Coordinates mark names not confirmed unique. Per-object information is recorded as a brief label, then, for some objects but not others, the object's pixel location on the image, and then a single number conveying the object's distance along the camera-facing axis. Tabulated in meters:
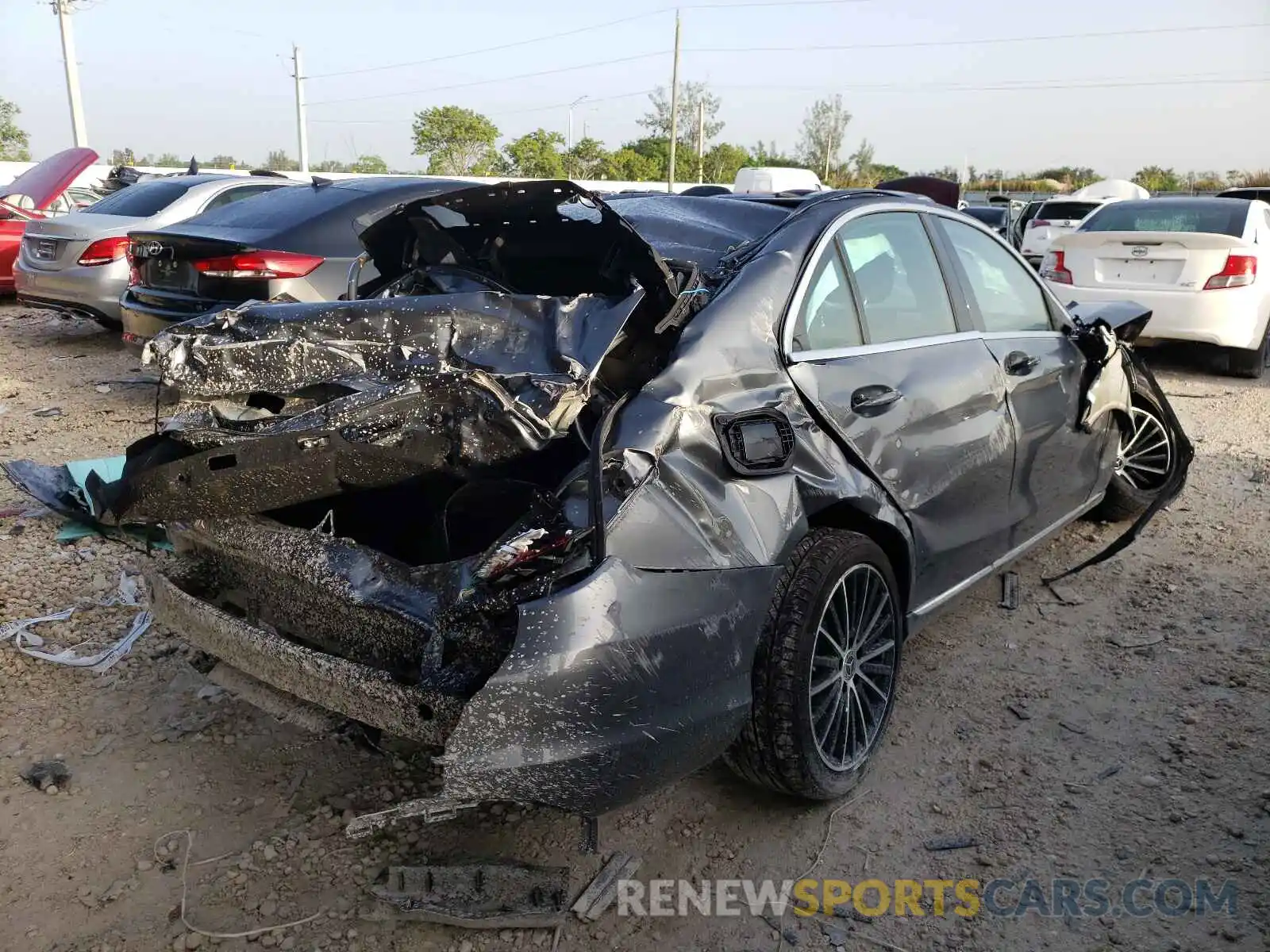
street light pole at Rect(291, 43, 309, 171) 47.50
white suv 16.25
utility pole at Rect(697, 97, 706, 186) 51.22
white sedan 8.43
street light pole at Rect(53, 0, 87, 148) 32.41
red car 9.88
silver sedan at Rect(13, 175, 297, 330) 8.61
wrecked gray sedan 2.16
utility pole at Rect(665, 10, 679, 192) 44.58
